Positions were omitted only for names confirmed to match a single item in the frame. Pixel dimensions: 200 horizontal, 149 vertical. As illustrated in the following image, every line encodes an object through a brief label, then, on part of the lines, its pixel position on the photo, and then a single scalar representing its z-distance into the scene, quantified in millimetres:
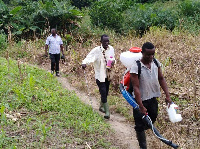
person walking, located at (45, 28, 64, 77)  8141
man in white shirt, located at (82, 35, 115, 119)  5257
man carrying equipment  3506
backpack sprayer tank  3727
